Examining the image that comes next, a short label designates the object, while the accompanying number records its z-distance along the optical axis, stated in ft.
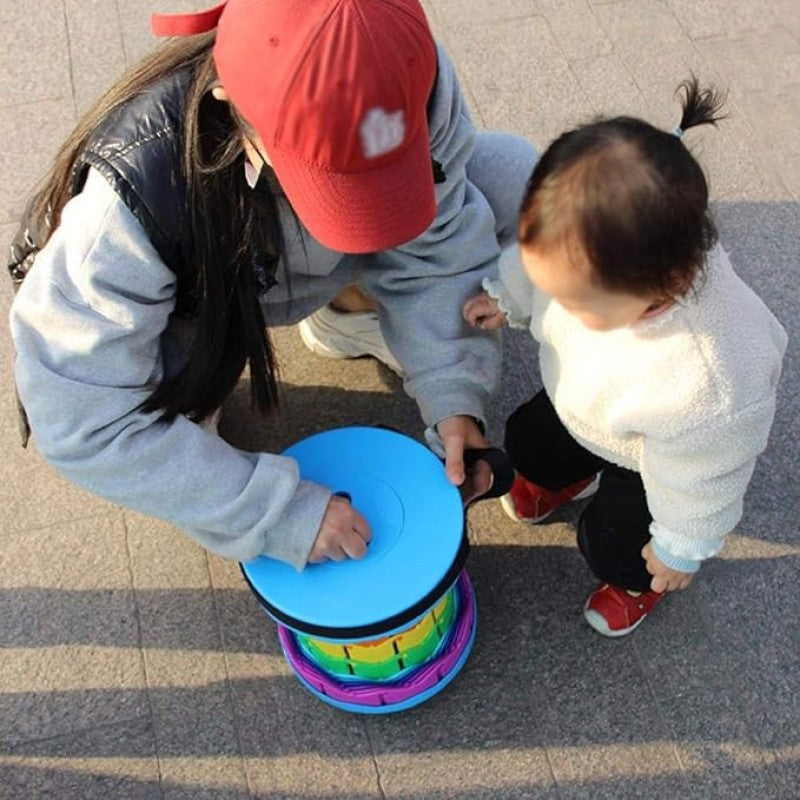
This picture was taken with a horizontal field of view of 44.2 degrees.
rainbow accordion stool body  4.96
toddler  3.81
